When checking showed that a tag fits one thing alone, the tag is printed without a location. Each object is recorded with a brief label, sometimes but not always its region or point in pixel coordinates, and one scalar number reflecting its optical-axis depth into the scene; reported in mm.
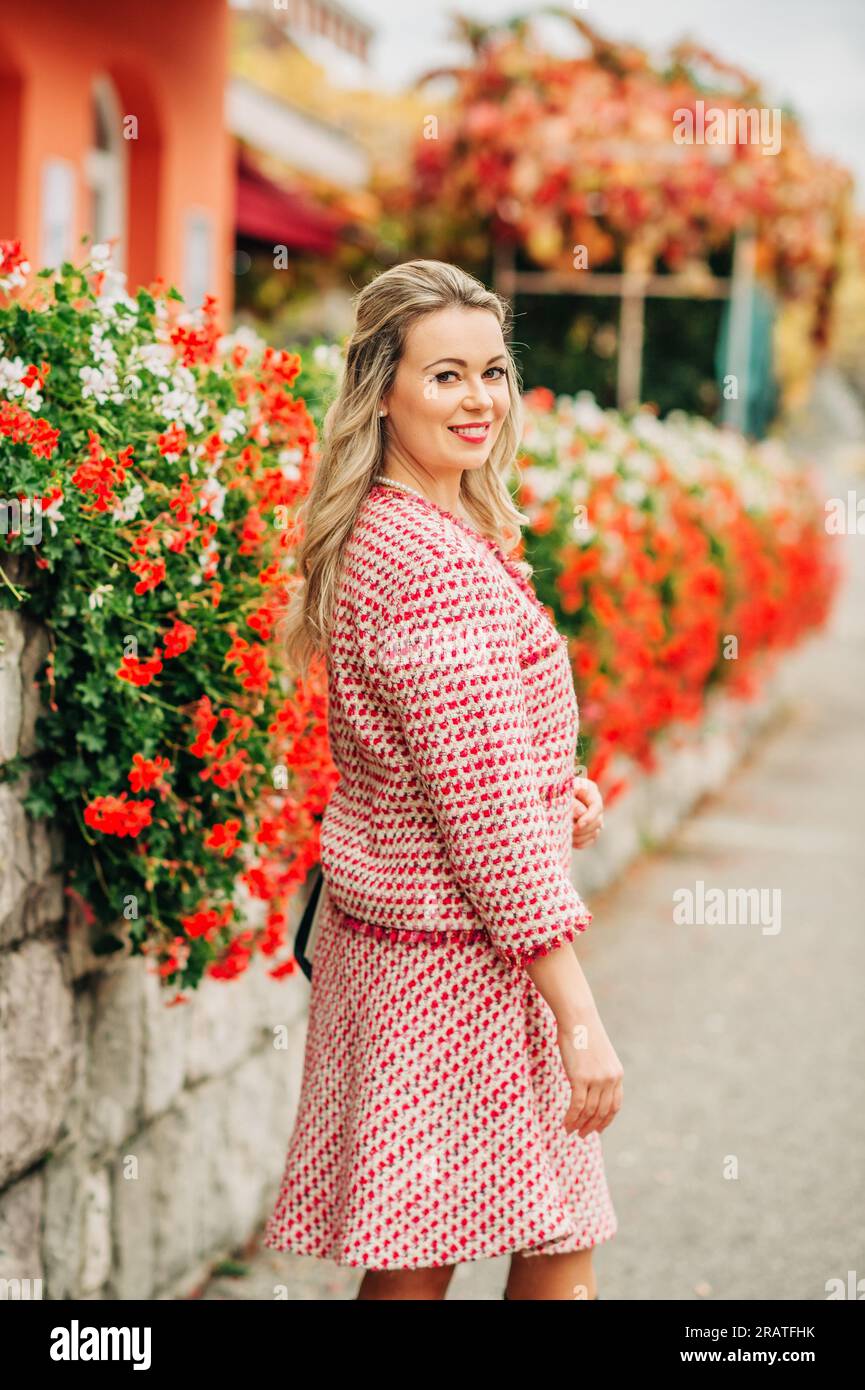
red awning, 9984
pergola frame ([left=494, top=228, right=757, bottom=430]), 12320
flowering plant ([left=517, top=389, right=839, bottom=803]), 5375
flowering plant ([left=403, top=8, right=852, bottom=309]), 11336
